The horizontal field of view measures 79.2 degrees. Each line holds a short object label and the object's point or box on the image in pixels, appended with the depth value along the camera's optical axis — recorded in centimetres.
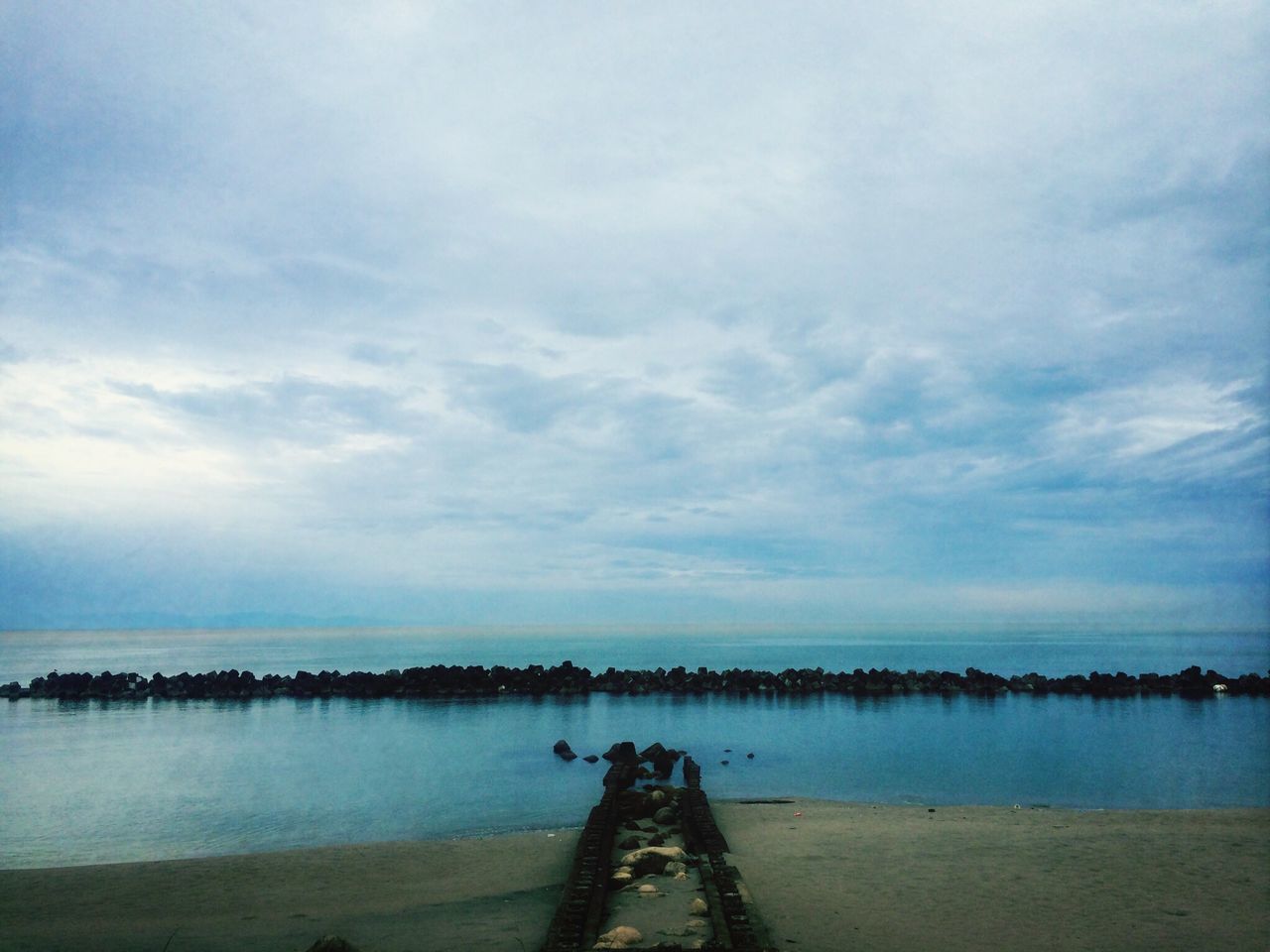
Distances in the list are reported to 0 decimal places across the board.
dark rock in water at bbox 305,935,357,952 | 758
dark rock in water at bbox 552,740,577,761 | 2327
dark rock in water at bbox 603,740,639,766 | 2161
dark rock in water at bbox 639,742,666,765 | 2125
